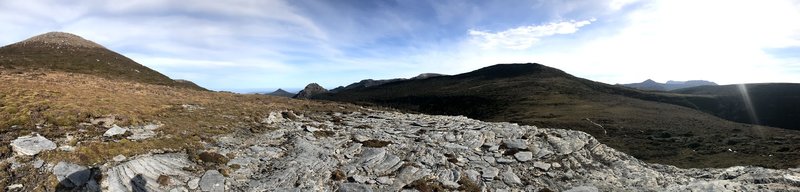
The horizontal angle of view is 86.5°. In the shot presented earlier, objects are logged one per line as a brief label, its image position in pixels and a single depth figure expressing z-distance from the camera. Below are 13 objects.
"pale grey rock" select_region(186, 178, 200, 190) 18.87
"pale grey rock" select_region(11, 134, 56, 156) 17.84
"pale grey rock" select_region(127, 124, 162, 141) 22.77
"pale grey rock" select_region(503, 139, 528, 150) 29.36
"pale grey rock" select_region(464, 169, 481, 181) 23.94
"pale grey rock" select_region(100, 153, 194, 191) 17.30
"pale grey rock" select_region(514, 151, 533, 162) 27.43
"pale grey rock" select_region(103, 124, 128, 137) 21.86
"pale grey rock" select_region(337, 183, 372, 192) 20.74
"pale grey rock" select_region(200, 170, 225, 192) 19.03
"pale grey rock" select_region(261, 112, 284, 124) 32.81
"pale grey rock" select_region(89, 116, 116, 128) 23.28
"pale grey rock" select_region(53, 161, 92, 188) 16.67
